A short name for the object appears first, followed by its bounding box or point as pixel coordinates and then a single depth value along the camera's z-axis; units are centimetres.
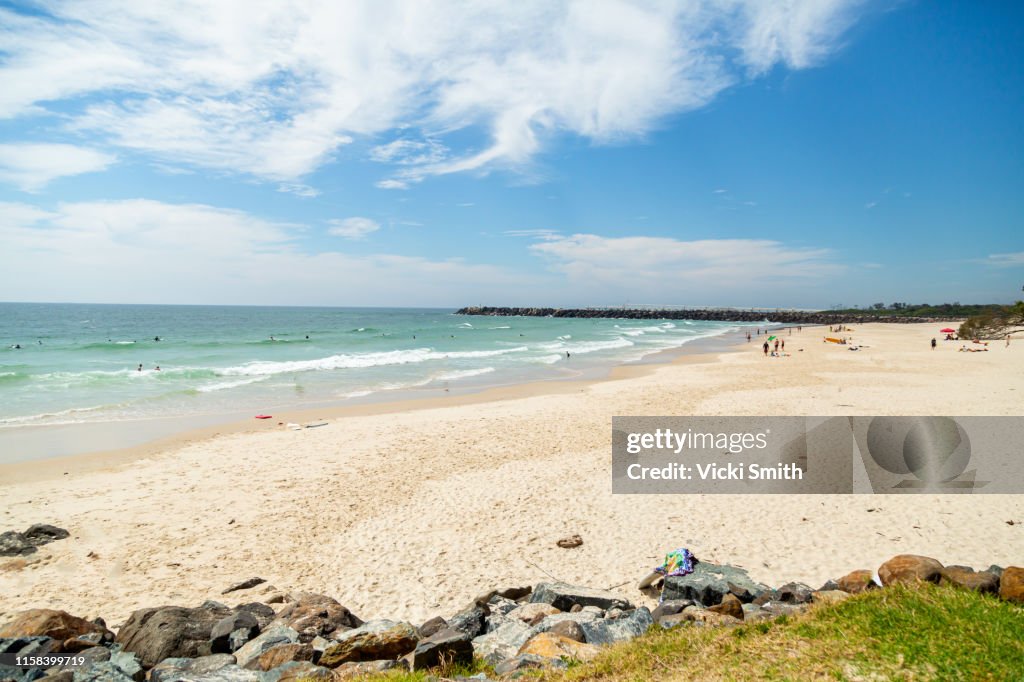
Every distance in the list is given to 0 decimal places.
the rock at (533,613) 642
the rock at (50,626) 592
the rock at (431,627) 612
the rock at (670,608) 623
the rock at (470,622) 614
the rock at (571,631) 566
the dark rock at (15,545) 874
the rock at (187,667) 520
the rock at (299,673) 491
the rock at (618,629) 557
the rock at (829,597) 554
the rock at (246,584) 784
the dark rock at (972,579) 533
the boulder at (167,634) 585
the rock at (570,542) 895
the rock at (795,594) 636
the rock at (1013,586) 506
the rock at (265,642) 571
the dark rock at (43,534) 918
